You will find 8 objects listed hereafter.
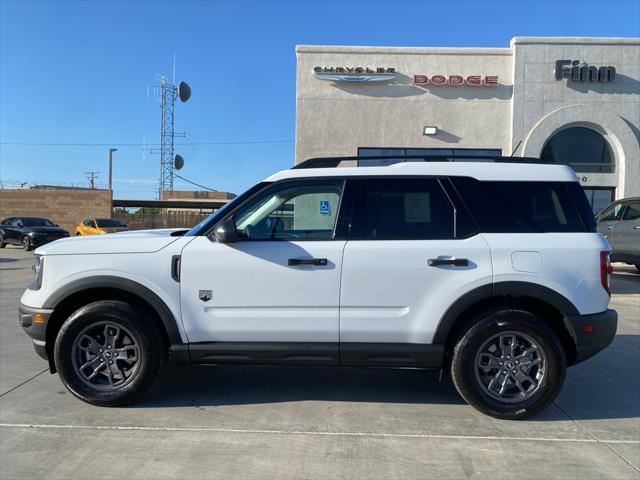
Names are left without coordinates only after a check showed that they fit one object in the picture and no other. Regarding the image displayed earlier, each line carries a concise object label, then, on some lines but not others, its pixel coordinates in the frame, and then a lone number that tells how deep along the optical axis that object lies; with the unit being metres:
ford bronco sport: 3.93
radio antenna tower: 58.25
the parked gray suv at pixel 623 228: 11.31
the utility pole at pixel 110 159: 43.04
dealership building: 16.58
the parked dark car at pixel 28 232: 22.17
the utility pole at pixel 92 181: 83.61
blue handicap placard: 4.24
